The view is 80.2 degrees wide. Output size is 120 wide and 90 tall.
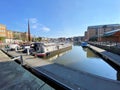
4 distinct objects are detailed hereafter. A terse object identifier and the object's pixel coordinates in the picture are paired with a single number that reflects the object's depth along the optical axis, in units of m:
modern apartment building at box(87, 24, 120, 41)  64.35
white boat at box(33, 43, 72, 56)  10.72
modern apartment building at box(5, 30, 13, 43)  52.87
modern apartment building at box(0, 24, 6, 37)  43.97
